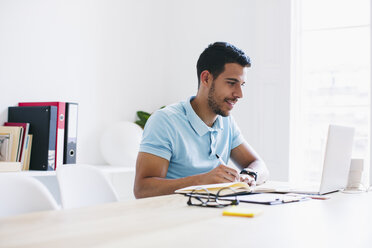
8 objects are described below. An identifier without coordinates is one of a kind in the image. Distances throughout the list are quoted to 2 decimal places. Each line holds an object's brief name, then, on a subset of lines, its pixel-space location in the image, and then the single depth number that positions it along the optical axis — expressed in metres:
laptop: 1.74
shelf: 2.34
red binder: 2.57
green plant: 3.52
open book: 1.59
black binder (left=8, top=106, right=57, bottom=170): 2.50
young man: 1.96
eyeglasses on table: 1.42
